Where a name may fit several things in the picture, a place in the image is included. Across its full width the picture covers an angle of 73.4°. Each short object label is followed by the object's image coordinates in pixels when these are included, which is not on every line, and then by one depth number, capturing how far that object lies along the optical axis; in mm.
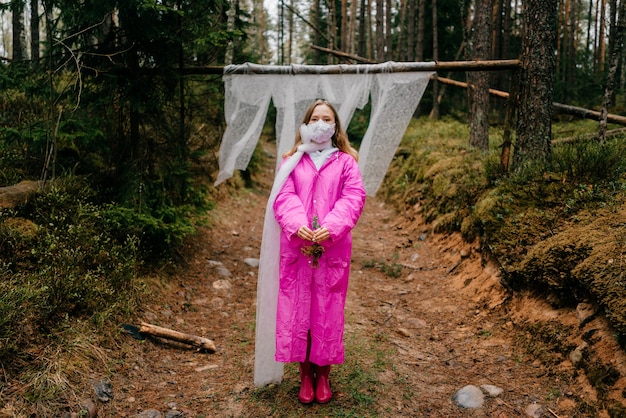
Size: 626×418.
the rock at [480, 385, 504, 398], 3432
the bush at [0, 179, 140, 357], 3246
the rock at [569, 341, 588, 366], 3291
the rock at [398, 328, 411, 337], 4594
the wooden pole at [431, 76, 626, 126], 5691
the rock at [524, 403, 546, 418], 3136
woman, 3129
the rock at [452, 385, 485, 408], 3330
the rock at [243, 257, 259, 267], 6652
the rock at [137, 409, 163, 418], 3199
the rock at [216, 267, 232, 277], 6120
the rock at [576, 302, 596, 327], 3393
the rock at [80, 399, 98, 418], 2951
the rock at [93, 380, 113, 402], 3221
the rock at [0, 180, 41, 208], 4309
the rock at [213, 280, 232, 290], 5761
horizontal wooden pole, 4770
